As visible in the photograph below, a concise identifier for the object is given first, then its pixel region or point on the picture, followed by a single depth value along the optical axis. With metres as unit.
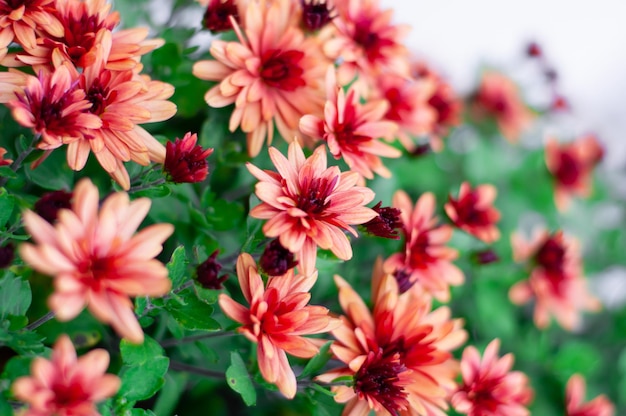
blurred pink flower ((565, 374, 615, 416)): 0.68
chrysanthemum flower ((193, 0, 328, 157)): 0.53
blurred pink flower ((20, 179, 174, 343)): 0.33
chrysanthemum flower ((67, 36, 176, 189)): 0.44
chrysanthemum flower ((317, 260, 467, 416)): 0.47
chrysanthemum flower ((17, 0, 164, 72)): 0.46
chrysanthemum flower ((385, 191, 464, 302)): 0.58
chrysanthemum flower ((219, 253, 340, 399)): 0.44
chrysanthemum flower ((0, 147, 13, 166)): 0.43
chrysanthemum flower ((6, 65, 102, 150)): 0.42
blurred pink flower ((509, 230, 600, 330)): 0.81
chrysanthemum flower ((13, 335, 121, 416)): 0.35
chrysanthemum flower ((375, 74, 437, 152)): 0.68
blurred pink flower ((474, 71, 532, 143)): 1.05
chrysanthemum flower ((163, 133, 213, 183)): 0.46
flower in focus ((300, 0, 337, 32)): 0.58
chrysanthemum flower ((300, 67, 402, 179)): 0.52
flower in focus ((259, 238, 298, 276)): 0.44
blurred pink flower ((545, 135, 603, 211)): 0.96
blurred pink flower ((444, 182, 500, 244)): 0.66
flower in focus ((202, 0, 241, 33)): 0.57
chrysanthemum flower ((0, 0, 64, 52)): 0.45
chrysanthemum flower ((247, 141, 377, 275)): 0.44
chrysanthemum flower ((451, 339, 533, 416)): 0.55
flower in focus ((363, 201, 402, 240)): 0.47
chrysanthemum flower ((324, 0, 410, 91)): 0.61
